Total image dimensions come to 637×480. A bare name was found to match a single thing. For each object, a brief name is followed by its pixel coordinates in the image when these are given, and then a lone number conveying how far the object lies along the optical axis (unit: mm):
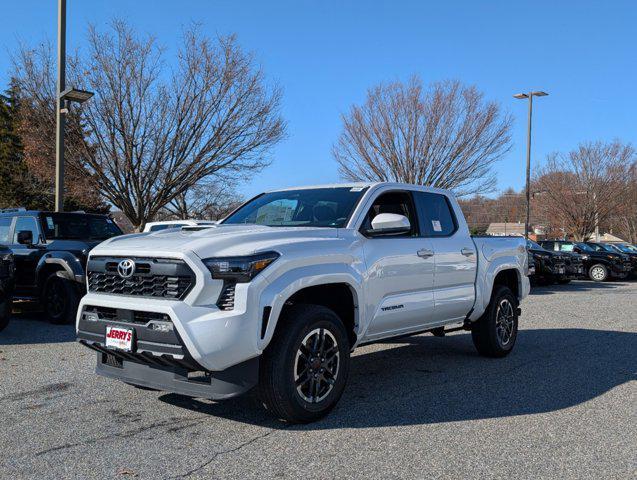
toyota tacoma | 4156
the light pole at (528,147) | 27962
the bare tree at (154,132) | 16391
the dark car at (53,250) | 9406
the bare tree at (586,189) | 38875
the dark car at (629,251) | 24469
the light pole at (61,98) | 12406
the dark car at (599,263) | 23514
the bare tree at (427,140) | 24719
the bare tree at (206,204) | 24859
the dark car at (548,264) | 19438
